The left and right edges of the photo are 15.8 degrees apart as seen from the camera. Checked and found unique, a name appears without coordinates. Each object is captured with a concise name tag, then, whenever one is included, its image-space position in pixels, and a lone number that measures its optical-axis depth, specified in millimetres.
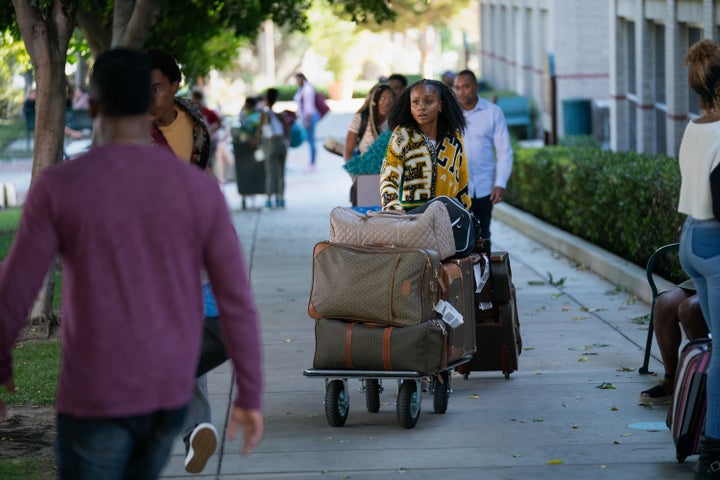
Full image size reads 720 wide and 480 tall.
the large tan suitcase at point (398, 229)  13132
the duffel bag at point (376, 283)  12828
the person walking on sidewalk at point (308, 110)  52556
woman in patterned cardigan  14606
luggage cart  13035
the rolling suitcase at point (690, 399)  11383
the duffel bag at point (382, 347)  12902
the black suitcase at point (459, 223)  13769
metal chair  14303
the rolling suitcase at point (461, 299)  13347
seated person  13576
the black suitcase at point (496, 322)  15058
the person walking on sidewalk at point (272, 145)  38446
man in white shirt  20794
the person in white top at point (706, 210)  10760
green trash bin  48525
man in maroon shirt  6644
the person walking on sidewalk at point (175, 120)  11575
